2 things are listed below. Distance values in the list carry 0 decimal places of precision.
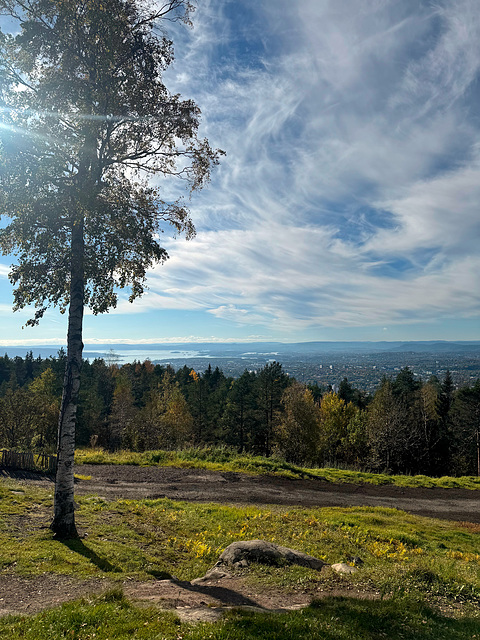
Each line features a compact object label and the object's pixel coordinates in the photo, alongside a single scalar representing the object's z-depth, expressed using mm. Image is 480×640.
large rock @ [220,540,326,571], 9016
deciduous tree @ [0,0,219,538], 9836
